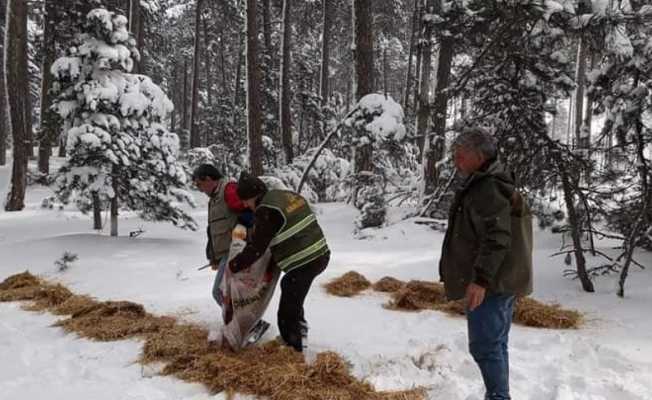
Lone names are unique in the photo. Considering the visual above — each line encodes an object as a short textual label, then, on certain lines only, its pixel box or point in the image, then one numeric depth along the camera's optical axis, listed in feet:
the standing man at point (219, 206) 15.34
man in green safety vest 13.20
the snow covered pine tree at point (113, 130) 29.99
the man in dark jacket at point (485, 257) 9.54
